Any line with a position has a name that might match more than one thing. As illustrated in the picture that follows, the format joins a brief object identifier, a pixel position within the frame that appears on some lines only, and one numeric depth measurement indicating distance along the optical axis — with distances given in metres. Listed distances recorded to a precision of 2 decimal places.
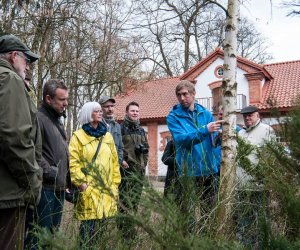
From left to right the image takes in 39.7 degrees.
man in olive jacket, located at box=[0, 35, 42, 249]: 2.53
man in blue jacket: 3.59
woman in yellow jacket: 3.68
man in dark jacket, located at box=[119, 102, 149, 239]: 5.61
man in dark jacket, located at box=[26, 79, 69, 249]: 3.39
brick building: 24.62
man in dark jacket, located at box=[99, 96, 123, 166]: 5.37
